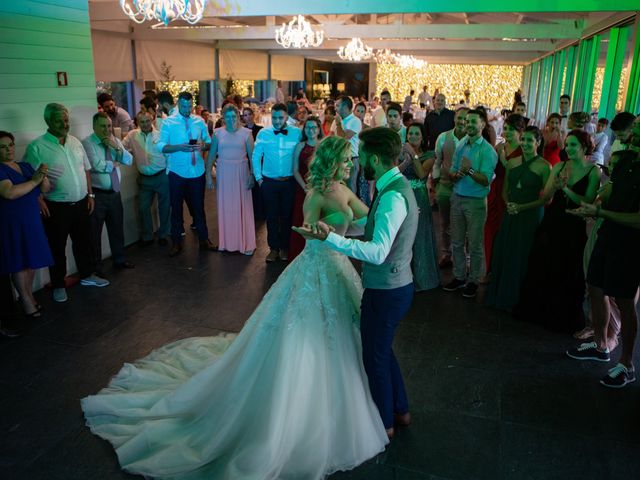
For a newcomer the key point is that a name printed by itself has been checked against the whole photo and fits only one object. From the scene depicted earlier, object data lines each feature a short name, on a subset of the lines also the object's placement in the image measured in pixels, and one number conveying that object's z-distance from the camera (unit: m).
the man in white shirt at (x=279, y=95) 18.20
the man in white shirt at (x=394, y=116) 5.45
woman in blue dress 3.69
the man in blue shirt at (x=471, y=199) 4.27
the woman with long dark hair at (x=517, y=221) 3.92
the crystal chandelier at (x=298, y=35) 9.68
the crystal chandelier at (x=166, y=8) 5.41
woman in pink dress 5.45
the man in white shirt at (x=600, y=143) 6.70
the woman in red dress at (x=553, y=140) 5.42
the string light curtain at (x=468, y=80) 27.78
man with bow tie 5.17
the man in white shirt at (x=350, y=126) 6.29
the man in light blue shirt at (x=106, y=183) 4.73
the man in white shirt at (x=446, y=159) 4.97
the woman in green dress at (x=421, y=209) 4.47
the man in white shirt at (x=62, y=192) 4.15
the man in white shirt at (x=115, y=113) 7.23
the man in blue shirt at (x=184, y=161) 5.43
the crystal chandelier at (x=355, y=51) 12.53
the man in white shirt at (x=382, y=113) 8.43
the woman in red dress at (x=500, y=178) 4.39
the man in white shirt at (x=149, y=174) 5.69
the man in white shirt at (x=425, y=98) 18.84
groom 2.20
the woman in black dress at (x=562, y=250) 3.60
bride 2.36
